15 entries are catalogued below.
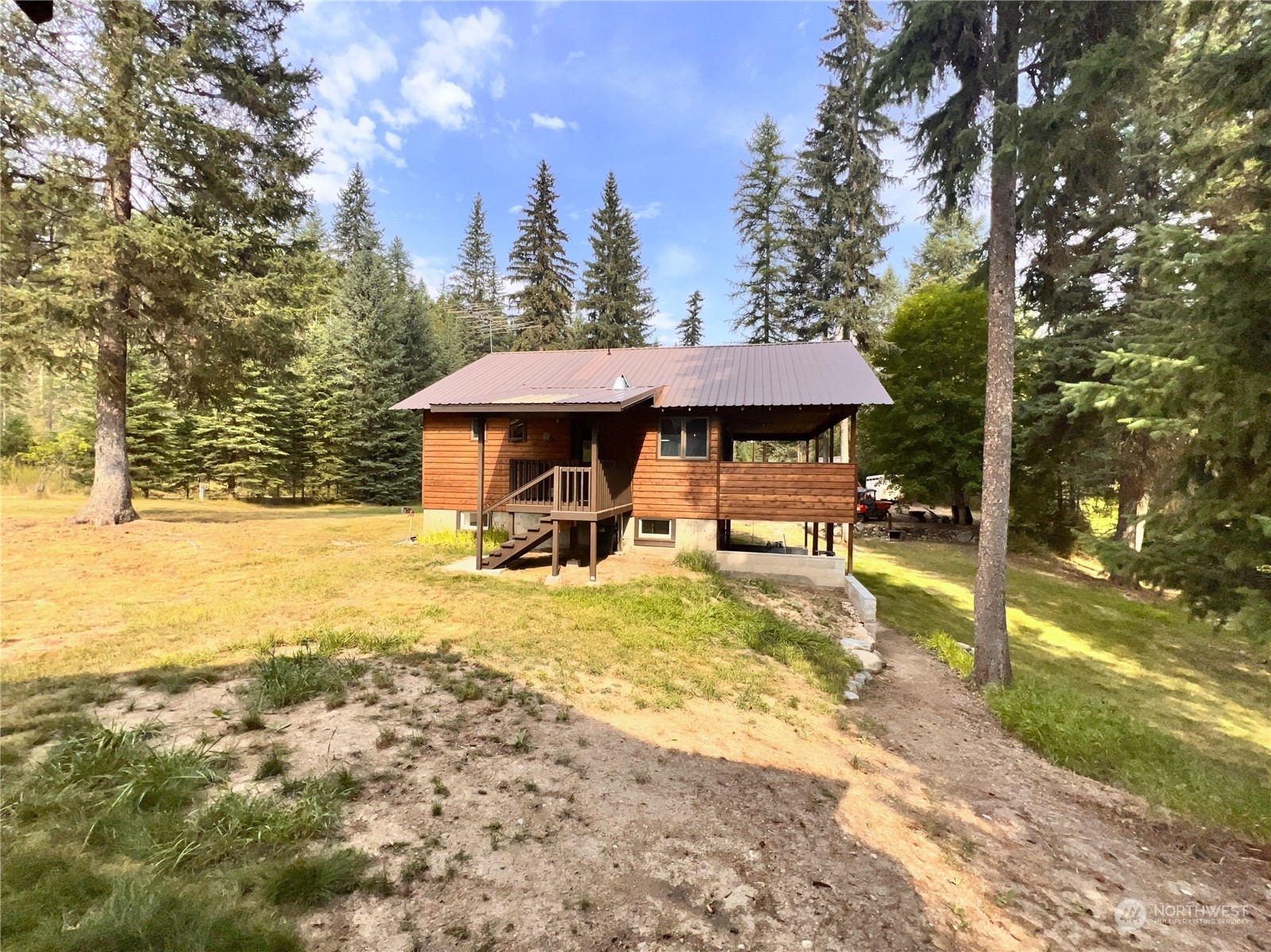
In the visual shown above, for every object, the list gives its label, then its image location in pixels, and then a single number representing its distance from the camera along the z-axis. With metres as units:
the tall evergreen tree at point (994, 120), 7.79
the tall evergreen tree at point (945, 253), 34.19
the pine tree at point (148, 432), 22.06
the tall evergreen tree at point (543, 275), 31.47
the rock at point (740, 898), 3.27
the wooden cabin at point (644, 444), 12.00
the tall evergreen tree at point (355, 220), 42.50
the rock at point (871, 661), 8.66
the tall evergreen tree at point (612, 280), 32.41
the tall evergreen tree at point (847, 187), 21.06
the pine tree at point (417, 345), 29.14
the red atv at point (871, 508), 26.80
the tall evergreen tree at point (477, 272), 45.88
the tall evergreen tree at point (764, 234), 25.48
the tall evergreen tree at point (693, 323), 40.78
